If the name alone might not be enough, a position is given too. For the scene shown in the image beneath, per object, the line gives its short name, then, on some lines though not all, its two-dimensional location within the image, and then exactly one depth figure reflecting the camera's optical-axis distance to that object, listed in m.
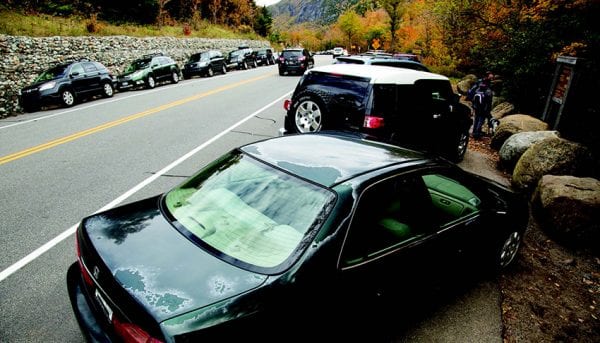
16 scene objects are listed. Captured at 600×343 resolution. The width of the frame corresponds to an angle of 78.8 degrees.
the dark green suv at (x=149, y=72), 18.23
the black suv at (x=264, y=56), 36.56
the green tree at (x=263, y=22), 62.98
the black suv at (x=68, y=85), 13.33
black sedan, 2.00
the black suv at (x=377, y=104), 5.99
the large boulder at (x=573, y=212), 5.04
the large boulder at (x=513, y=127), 9.20
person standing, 10.01
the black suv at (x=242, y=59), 30.59
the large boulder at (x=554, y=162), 6.41
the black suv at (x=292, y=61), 24.80
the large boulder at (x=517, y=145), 7.92
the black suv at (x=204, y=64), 24.16
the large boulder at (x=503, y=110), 12.55
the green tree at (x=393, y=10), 41.13
